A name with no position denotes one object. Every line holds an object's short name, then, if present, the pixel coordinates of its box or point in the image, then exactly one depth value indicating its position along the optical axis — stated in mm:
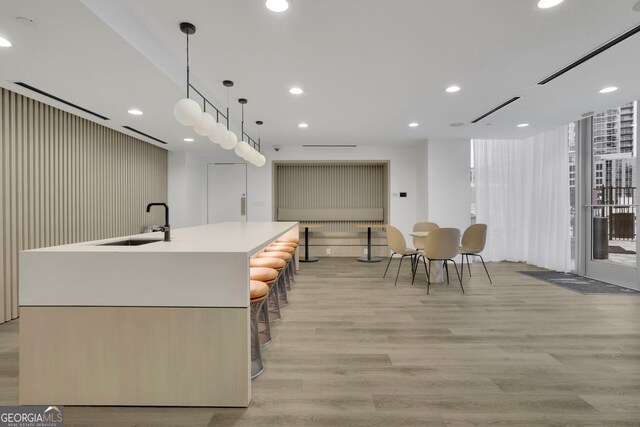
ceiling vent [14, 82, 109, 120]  3076
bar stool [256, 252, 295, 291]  3119
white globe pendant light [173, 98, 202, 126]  2289
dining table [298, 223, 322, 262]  6785
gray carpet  4139
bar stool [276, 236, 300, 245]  4723
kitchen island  1674
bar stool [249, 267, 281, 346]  2235
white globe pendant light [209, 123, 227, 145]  2885
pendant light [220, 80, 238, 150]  3203
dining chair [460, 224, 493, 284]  4730
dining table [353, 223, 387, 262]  6662
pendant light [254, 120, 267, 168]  4497
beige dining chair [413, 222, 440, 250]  5613
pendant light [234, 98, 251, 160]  3836
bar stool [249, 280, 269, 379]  1967
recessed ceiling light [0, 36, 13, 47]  2221
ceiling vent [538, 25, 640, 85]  2477
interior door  7395
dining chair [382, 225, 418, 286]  4691
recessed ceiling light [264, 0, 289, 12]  2064
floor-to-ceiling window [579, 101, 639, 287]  4355
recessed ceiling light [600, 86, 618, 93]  3615
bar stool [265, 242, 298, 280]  3695
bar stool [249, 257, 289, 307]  2717
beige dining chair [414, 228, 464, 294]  4129
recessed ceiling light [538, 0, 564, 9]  2082
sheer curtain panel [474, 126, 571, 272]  5854
